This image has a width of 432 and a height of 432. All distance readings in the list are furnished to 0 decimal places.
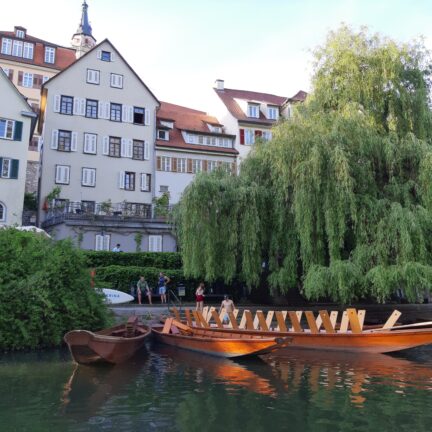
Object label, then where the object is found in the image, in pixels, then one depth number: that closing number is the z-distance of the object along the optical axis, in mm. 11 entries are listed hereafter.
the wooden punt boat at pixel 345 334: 13219
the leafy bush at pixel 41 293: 13891
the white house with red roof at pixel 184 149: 38531
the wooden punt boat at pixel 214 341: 12322
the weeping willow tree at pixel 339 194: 16125
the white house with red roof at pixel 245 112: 41969
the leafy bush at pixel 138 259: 25078
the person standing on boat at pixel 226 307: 16481
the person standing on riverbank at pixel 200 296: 20125
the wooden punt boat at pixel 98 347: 11547
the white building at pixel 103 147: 32906
